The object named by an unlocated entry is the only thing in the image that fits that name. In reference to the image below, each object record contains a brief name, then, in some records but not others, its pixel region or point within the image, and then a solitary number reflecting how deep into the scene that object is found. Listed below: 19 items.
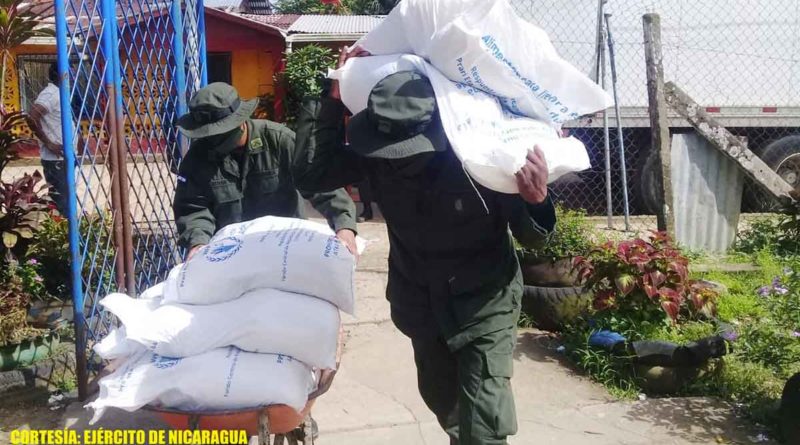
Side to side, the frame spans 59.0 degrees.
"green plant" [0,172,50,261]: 4.30
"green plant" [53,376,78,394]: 3.92
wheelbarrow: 1.92
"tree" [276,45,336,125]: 11.16
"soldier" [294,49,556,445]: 2.14
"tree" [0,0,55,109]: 5.48
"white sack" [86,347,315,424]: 1.91
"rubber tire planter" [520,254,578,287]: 4.57
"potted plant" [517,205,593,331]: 4.47
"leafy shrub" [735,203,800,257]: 5.38
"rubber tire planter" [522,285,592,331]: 4.42
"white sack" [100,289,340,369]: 2.05
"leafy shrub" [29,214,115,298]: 4.63
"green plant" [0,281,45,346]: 3.79
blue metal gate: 3.49
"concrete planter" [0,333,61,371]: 3.82
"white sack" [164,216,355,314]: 2.25
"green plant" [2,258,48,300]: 4.12
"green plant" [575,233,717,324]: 3.91
